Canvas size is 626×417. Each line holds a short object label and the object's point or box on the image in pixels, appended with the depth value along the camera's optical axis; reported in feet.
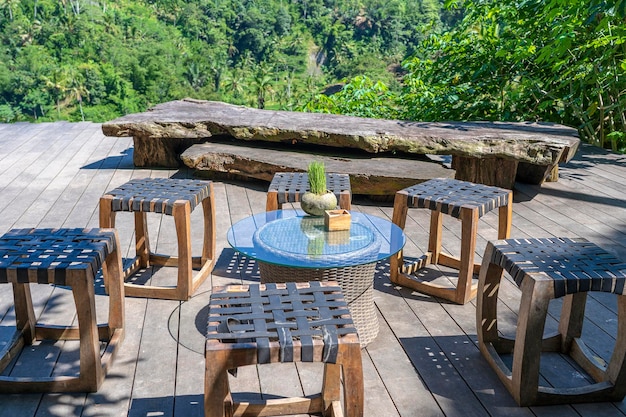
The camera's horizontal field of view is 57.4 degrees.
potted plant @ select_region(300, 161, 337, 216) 8.32
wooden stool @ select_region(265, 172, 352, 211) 9.50
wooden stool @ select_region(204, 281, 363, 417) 4.70
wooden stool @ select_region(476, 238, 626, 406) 5.87
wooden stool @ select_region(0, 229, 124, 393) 5.90
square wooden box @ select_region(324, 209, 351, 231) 7.89
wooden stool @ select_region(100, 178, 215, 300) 8.38
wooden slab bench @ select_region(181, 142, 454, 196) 13.47
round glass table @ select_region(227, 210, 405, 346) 6.92
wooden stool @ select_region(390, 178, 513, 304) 8.47
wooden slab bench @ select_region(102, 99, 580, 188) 13.57
